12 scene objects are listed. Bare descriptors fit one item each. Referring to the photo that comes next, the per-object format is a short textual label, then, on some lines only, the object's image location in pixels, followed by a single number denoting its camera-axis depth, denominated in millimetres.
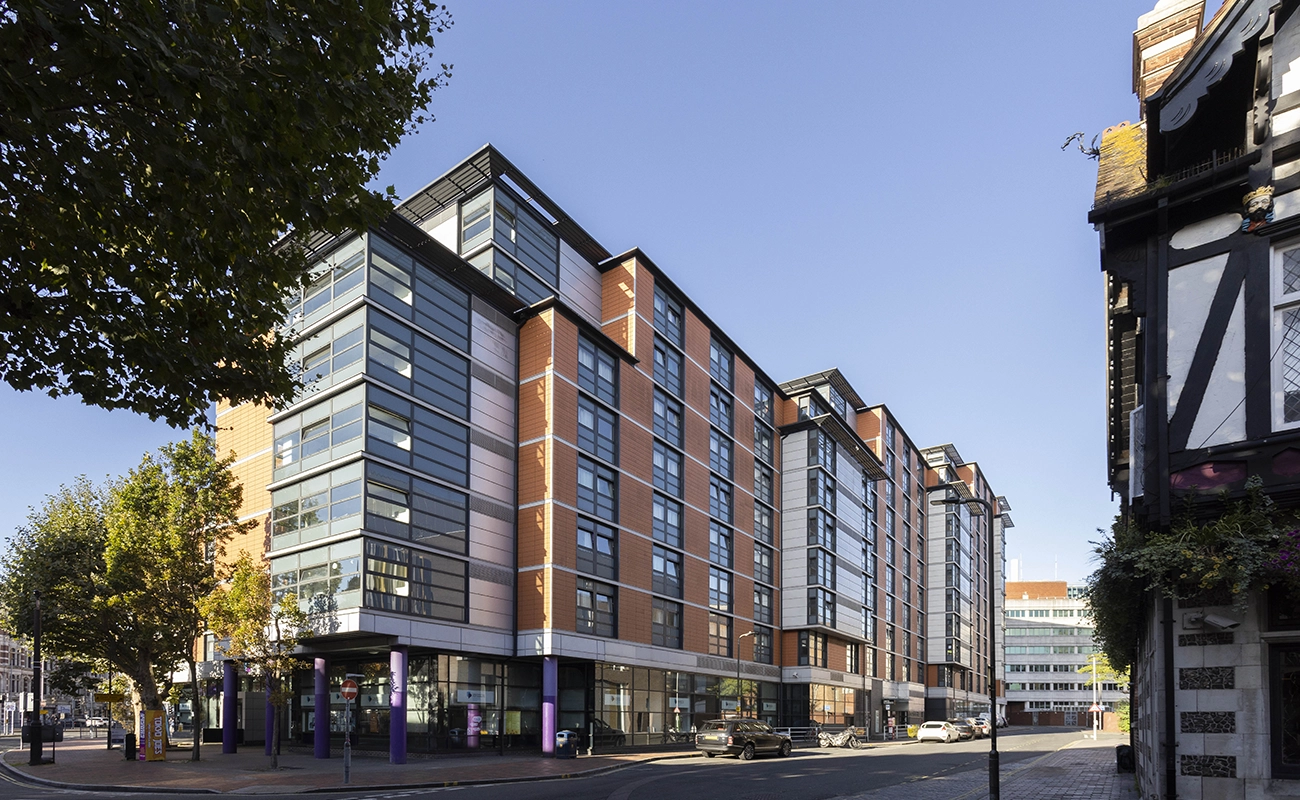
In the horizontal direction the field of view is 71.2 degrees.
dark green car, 37375
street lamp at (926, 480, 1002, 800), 15891
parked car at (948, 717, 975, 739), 59619
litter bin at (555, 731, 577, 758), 36094
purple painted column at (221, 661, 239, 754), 38781
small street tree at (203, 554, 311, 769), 29266
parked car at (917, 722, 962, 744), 56188
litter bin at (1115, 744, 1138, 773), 28125
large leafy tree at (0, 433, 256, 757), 33375
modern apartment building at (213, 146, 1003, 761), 33625
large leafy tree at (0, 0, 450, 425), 7172
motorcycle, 51188
